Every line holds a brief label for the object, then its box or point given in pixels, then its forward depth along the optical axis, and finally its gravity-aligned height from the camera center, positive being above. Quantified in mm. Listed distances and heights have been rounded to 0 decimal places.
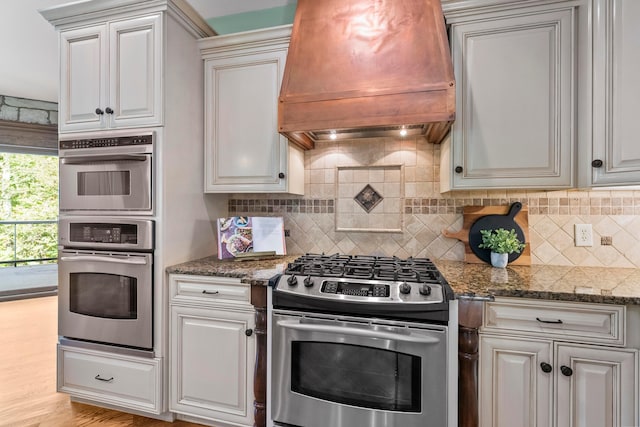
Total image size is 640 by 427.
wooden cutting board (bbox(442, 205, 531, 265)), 1907 -68
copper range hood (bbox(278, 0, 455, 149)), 1513 +742
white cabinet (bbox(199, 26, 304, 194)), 1993 +640
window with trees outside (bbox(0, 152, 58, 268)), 4199 +51
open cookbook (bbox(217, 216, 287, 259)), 2029 -161
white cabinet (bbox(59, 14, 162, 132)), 1829 +834
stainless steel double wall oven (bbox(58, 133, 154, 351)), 1813 -176
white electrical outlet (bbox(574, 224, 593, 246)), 1828 -121
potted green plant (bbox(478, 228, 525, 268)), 1812 -181
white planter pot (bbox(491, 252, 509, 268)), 1843 -273
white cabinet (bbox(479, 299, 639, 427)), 1247 -668
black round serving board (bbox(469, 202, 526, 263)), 1919 -79
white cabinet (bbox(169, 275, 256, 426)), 1682 -765
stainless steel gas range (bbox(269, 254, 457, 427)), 1319 -615
